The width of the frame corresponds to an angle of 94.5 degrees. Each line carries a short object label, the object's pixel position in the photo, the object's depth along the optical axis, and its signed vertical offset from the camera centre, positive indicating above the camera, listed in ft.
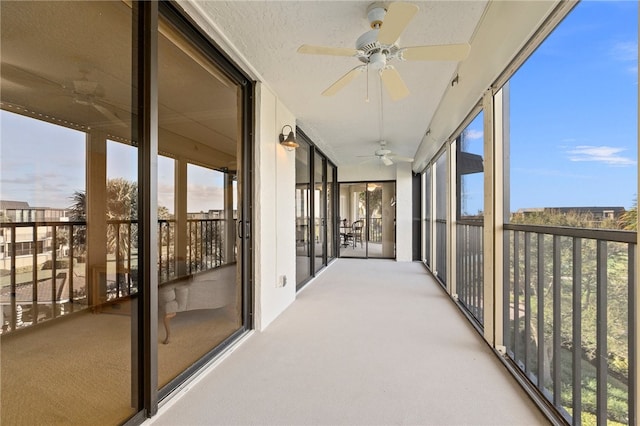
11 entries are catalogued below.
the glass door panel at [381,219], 25.88 -0.52
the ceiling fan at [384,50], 5.30 +3.29
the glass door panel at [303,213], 15.37 -0.02
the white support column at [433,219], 18.90 -0.38
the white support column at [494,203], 7.68 +0.26
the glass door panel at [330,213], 22.92 +0.01
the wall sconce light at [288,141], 10.98 +2.71
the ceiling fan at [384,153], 17.75 +3.62
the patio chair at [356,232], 26.99 -1.73
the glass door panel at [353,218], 26.66 -0.45
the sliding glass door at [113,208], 5.31 +0.13
